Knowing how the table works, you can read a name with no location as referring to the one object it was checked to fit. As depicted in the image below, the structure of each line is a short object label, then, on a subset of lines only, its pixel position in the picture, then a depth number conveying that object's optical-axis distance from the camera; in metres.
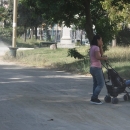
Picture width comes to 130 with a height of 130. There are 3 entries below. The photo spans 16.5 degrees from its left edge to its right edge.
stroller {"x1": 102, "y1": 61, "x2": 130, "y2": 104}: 11.74
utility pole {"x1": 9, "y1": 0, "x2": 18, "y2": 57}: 25.78
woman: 11.50
